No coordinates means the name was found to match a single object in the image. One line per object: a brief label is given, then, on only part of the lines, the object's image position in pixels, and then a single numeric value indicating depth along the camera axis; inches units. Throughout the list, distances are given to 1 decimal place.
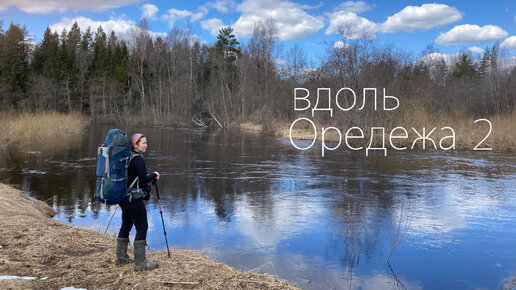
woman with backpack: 196.4
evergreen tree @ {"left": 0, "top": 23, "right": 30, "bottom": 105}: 2317.9
